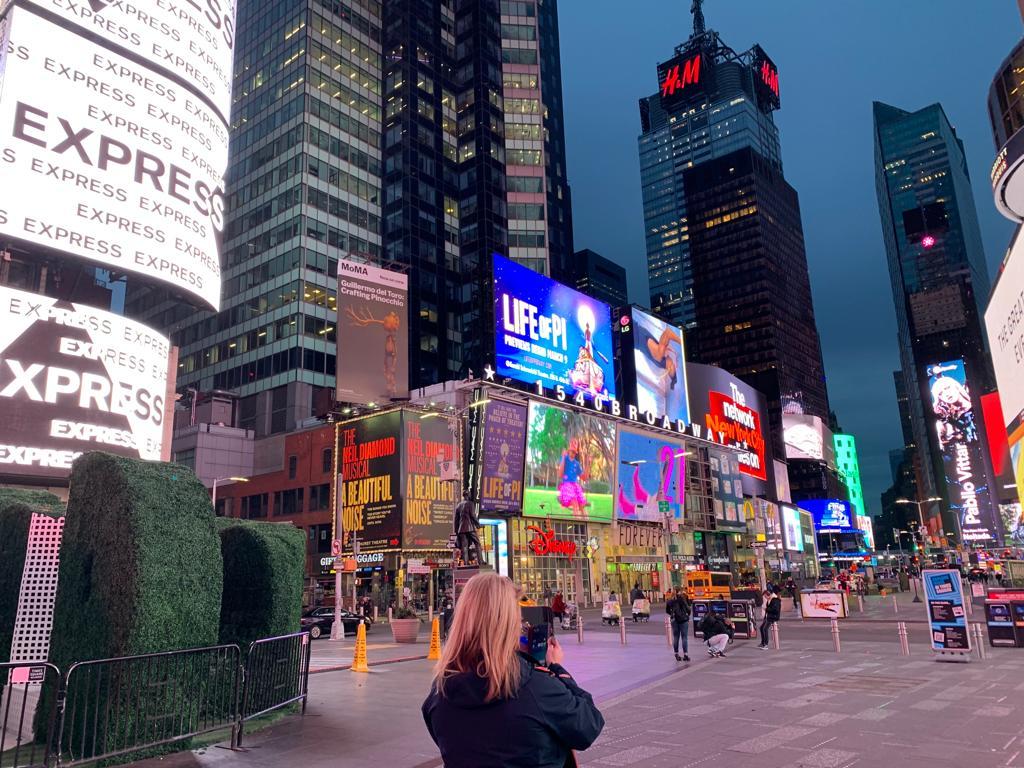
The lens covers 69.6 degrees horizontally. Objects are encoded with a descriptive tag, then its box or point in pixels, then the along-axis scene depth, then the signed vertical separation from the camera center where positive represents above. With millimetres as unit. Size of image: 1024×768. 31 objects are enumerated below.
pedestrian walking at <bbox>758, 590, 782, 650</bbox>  22266 -1553
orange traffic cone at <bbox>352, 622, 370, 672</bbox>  18828 -2083
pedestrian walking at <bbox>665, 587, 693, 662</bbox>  20094 -1438
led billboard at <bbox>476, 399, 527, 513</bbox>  53375 +8045
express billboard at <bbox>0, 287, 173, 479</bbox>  20484 +5571
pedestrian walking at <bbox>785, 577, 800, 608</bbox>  44806 -1916
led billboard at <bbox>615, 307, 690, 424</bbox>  77000 +20816
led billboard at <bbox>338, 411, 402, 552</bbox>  51406 +6356
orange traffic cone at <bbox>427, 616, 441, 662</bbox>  21750 -2054
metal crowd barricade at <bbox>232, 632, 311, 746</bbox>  10758 -1539
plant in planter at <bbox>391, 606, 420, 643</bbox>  28469 -2196
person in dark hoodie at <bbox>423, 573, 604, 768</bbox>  3100 -559
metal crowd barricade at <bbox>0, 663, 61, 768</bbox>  7520 -1780
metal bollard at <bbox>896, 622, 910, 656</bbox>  19328 -2192
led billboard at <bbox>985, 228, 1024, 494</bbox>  20266 +6509
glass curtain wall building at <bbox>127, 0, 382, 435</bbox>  76375 +40514
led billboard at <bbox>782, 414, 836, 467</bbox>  139000 +22337
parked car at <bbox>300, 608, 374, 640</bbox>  33391 -2142
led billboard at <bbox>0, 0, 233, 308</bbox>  20891 +12989
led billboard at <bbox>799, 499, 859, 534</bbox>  151988 +8720
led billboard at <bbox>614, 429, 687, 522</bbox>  68562 +8115
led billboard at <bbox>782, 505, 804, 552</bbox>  113288 +4256
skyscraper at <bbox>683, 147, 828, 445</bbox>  192250 +56875
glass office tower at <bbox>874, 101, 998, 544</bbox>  97438 +24214
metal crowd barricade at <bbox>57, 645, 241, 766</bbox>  8695 -1492
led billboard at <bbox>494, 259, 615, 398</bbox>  57594 +19063
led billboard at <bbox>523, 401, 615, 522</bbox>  57656 +8187
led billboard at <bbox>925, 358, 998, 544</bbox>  97062 +13086
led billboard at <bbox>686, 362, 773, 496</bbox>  95312 +18954
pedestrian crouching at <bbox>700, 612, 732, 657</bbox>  20641 -1997
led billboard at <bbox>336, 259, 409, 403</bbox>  39062 +13022
